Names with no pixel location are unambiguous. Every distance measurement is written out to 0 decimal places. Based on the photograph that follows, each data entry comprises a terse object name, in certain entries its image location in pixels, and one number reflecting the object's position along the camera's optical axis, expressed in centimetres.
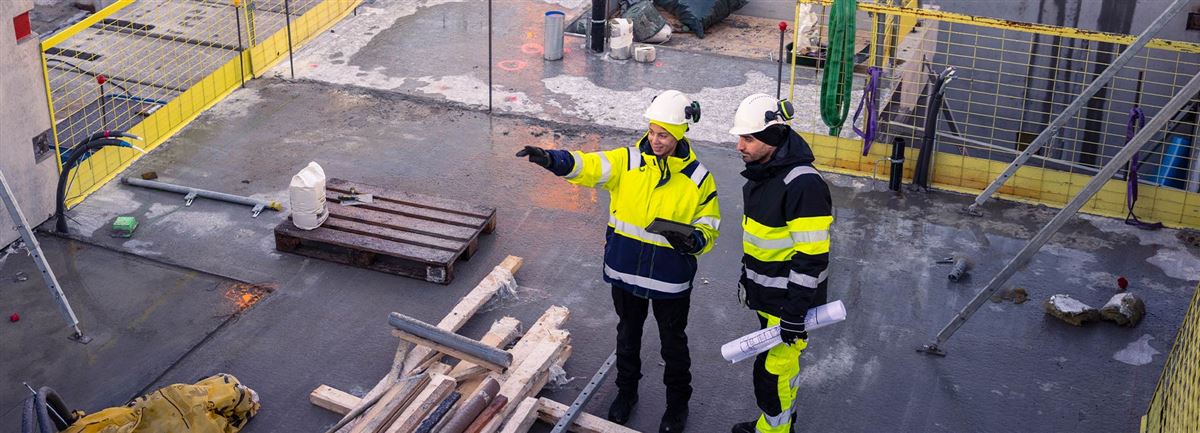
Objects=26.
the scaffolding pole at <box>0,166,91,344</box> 778
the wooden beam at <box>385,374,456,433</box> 688
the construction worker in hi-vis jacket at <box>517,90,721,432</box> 648
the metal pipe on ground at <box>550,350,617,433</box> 719
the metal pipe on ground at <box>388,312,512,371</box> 751
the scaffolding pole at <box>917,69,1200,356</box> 745
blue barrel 1141
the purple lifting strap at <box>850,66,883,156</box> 1056
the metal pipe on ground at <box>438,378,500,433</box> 684
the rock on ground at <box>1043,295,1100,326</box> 857
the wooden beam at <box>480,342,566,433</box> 717
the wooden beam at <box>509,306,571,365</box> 794
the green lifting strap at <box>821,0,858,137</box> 1035
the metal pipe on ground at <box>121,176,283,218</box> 1019
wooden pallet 911
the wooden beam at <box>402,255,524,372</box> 782
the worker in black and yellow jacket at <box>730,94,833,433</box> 628
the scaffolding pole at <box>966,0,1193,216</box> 810
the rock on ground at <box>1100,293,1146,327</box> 854
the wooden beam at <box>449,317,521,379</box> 799
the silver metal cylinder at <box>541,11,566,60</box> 1362
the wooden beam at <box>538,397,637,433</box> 724
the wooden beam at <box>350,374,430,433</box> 696
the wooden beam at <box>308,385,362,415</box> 747
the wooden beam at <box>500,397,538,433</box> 708
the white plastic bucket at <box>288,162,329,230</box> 908
